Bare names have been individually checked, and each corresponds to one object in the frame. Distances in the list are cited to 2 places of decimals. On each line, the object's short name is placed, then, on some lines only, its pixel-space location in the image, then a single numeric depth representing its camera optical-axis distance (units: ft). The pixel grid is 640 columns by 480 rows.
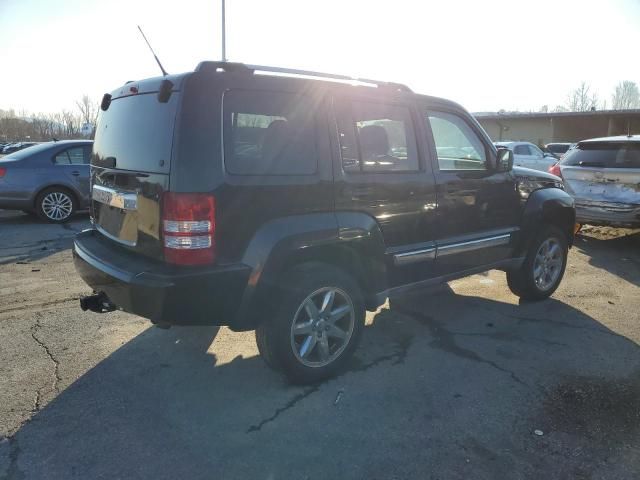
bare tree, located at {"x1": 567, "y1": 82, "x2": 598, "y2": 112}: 261.65
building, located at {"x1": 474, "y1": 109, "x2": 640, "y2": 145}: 104.47
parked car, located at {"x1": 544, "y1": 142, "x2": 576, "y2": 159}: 77.14
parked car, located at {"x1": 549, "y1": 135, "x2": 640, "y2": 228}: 23.07
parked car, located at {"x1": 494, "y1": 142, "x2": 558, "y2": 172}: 53.26
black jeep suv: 8.89
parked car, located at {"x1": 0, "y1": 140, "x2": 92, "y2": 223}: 27.37
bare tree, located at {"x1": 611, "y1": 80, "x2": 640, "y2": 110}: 311.47
